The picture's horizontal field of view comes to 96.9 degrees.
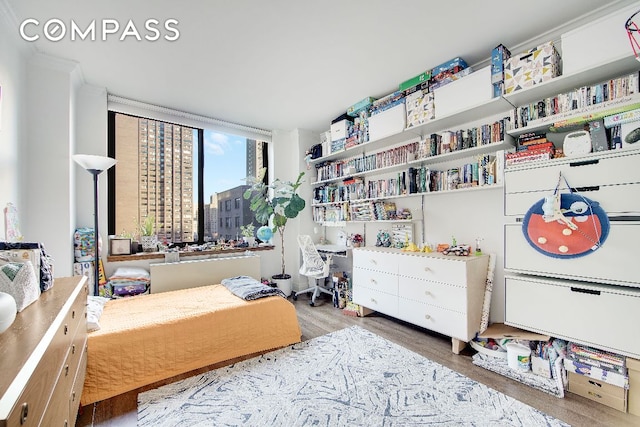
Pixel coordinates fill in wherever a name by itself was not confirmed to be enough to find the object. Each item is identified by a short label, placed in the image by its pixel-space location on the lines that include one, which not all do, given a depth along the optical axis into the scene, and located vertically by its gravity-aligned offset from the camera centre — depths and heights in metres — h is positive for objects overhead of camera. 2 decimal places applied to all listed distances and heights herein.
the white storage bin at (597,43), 1.75 +1.10
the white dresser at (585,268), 1.67 -0.38
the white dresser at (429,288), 2.40 -0.72
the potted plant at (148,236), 3.46 -0.23
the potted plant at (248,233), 4.25 -0.27
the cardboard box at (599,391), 1.70 -1.13
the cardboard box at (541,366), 1.98 -1.10
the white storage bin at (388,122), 3.04 +1.02
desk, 3.86 -0.49
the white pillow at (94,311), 1.95 -0.72
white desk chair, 3.83 -0.66
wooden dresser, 0.67 -0.42
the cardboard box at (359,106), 3.38 +1.33
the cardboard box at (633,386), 1.65 -1.04
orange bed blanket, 1.90 -0.93
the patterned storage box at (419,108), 2.81 +1.08
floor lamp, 2.50 +0.47
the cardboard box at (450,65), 2.56 +1.36
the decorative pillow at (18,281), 1.11 -0.25
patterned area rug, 1.66 -1.21
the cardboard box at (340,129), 3.79 +1.16
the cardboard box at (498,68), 2.30 +1.18
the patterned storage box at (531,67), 2.07 +1.09
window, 3.56 +0.52
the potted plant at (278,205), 4.12 +0.14
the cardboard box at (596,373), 1.69 -1.02
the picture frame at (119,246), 3.21 -0.33
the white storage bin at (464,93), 2.39 +1.07
